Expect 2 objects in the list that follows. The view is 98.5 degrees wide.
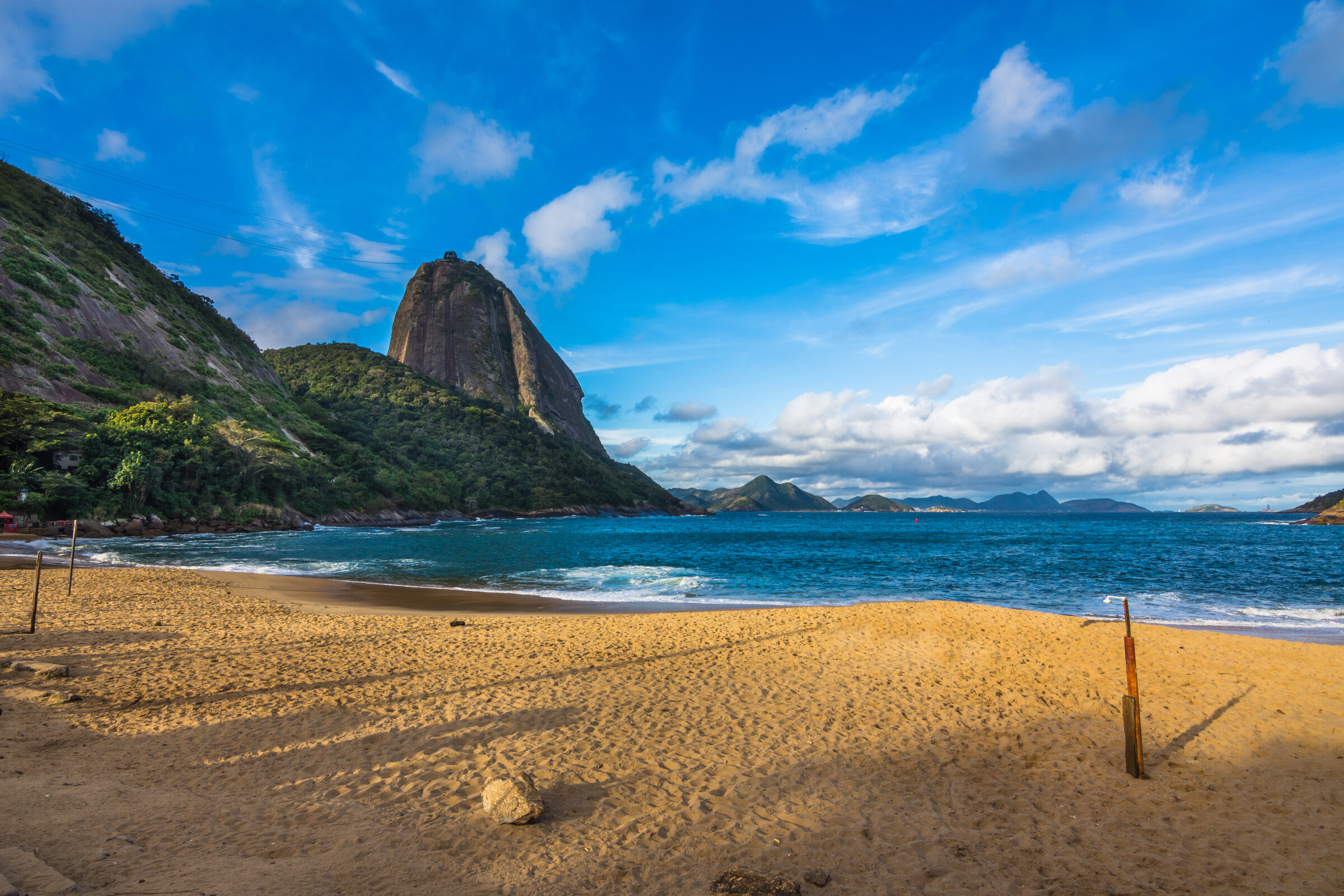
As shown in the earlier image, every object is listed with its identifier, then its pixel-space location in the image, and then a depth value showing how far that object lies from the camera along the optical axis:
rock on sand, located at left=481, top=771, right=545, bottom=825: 4.55
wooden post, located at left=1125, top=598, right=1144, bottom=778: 5.57
